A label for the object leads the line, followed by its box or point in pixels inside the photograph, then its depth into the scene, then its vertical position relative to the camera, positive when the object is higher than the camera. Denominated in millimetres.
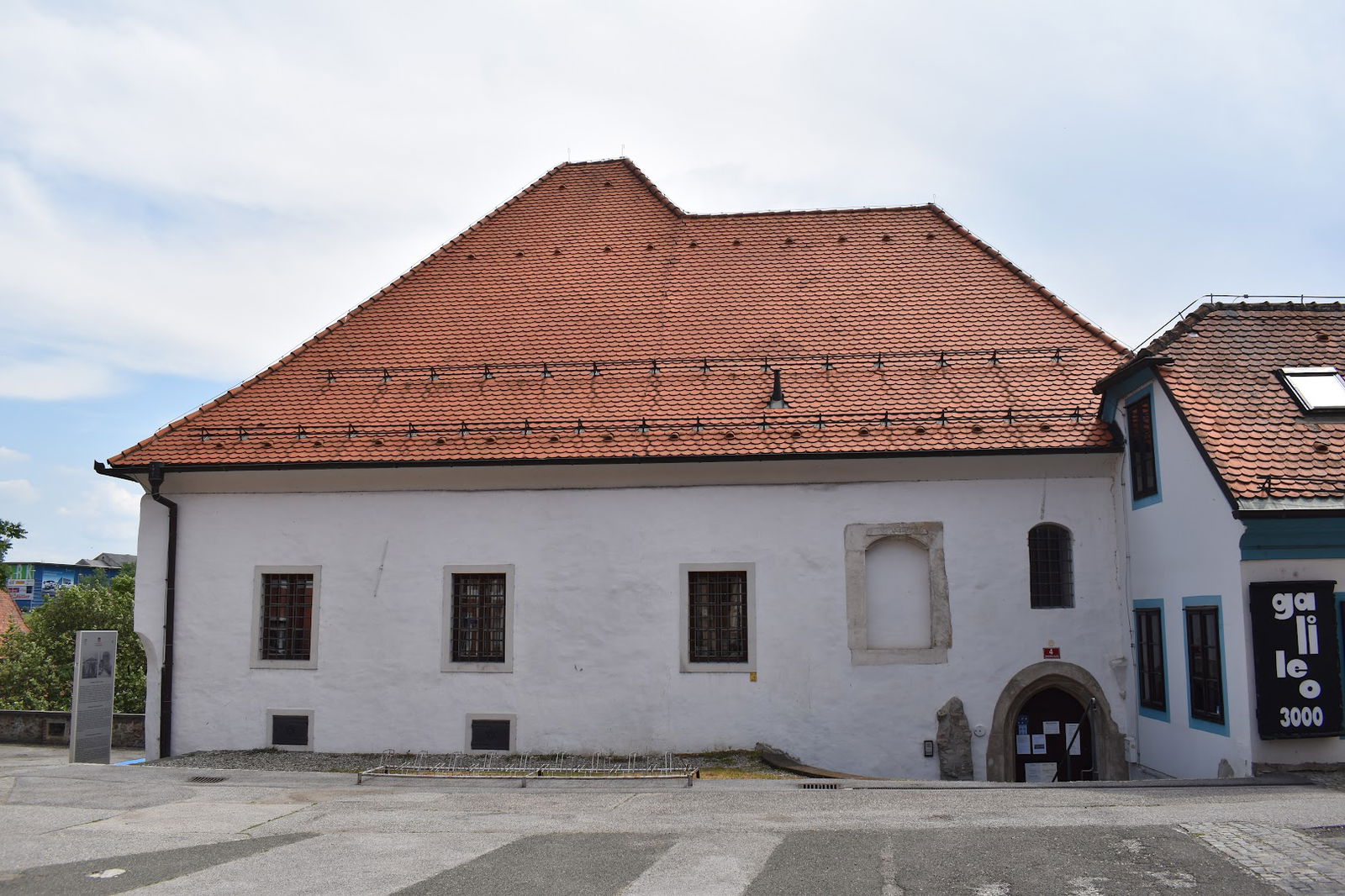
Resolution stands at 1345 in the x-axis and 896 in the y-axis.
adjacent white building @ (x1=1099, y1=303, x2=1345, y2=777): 12719 +767
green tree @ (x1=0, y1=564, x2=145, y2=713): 41312 -1896
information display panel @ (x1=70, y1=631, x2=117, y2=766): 16594 -1458
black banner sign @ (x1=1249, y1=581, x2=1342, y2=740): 12594 -748
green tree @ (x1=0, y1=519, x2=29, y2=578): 41125 +2606
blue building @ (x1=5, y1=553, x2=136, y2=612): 94750 +2160
